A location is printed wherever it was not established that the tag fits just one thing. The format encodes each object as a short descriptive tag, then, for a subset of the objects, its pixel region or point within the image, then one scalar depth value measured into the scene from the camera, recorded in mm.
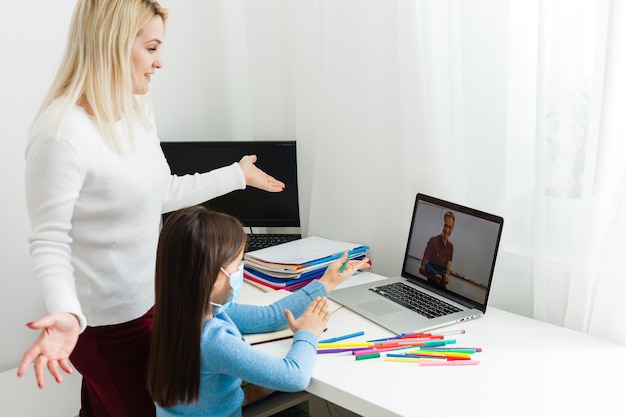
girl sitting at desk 1312
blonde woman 1261
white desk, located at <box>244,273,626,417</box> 1219
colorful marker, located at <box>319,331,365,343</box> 1514
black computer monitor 2211
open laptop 1586
